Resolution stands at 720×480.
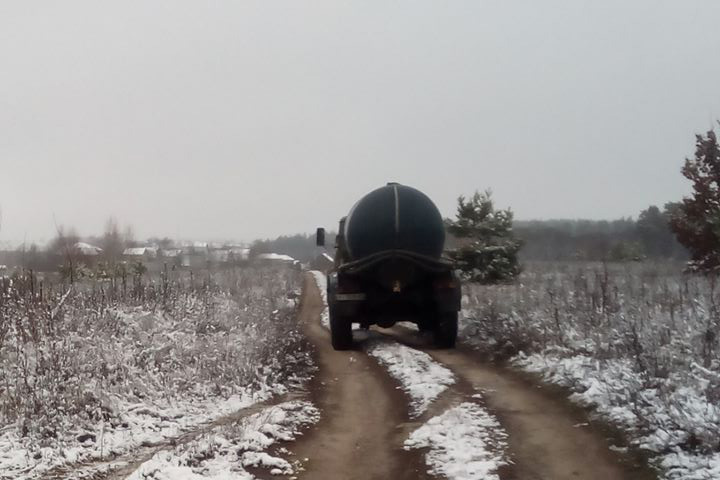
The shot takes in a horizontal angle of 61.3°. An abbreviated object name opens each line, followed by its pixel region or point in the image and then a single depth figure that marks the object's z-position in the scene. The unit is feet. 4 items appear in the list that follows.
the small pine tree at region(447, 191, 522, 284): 85.71
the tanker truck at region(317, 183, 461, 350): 45.32
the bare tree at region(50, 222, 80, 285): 79.58
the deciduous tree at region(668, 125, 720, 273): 73.16
